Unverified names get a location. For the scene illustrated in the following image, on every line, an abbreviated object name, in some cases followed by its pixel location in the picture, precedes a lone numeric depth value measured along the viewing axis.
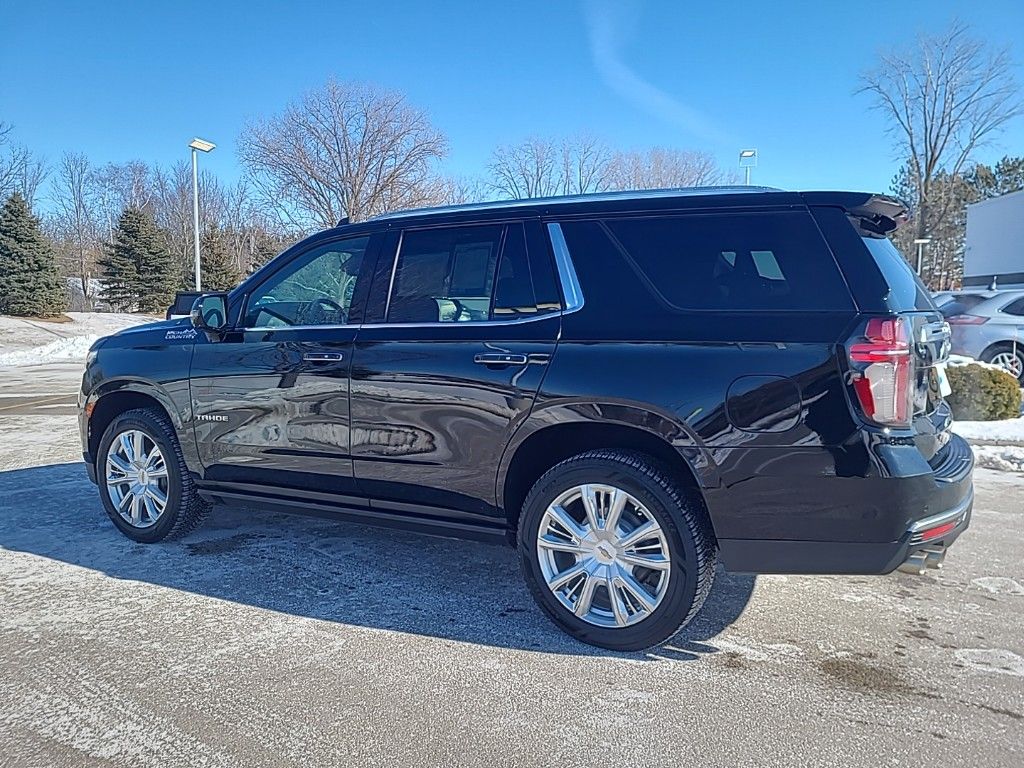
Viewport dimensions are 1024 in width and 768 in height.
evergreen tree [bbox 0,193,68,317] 30.31
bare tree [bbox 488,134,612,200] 38.97
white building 29.28
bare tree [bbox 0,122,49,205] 34.86
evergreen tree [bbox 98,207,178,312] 37.84
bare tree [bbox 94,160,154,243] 51.66
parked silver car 11.66
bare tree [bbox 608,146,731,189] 37.09
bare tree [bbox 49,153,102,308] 48.16
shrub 8.53
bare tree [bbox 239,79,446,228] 32.59
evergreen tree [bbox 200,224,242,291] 39.50
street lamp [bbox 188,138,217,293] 23.36
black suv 2.92
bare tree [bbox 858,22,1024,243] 40.00
